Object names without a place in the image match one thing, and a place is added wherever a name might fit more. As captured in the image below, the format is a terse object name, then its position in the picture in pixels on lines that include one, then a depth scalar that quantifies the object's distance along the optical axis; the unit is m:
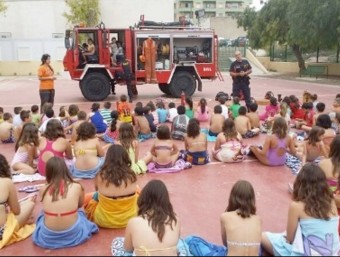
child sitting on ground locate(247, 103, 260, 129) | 9.97
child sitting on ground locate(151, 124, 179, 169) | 7.01
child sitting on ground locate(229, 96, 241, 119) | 10.60
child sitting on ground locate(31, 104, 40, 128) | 9.85
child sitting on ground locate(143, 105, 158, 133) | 9.94
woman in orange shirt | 12.02
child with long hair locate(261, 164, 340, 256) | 3.65
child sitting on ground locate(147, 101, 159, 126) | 10.53
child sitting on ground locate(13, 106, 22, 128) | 9.35
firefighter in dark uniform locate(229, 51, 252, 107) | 12.95
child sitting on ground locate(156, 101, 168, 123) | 11.14
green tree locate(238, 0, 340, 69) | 21.94
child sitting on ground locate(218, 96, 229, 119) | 10.48
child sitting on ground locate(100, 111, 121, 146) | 9.02
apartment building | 88.88
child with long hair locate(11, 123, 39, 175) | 6.84
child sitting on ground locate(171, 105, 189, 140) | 9.24
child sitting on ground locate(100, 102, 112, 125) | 10.86
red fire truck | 15.43
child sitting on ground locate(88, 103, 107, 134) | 9.96
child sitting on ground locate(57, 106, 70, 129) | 9.97
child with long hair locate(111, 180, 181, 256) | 3.32
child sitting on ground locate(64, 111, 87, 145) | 8.50
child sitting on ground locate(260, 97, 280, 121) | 10.82
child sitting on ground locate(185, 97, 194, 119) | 10.60
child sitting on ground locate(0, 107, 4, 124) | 9.91
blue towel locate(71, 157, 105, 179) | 6.66
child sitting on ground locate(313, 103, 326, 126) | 9.02
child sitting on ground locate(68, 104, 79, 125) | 9.91
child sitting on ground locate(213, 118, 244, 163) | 7.62
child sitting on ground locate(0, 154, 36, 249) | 4.41
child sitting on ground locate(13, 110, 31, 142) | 9.01
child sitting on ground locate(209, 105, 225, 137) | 9.48
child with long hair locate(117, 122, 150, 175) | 6.55
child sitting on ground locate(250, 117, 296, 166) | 7.16
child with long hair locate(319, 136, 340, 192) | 4.82
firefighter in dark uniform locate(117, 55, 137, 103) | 15.17
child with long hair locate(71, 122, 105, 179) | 6.45
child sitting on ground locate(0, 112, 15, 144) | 9.41
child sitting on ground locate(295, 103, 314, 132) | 10.09
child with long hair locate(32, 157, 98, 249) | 4.21
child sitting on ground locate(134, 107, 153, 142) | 9.61
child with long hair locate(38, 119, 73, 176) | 6.40
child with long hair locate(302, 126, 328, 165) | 6.63
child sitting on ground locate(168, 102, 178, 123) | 11.23
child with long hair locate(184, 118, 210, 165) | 7.32
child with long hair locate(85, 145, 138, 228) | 4.65
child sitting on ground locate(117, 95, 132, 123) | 10.12
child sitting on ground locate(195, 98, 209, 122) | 11.41
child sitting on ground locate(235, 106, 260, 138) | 9.46
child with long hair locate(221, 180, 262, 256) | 3.53
